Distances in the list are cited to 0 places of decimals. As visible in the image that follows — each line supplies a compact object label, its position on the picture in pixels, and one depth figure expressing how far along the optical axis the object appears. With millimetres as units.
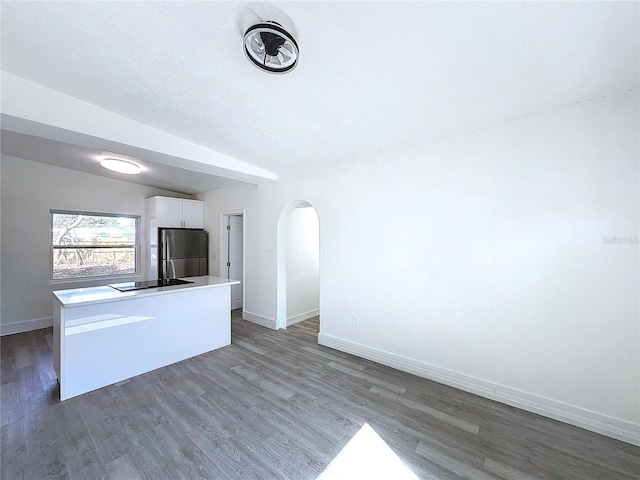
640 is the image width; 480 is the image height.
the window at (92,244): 4395
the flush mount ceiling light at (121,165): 3656
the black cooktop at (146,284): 2932
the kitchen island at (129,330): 2350
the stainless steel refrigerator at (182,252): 4882
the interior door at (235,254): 5223
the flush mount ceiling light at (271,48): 1404
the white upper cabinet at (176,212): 4938
